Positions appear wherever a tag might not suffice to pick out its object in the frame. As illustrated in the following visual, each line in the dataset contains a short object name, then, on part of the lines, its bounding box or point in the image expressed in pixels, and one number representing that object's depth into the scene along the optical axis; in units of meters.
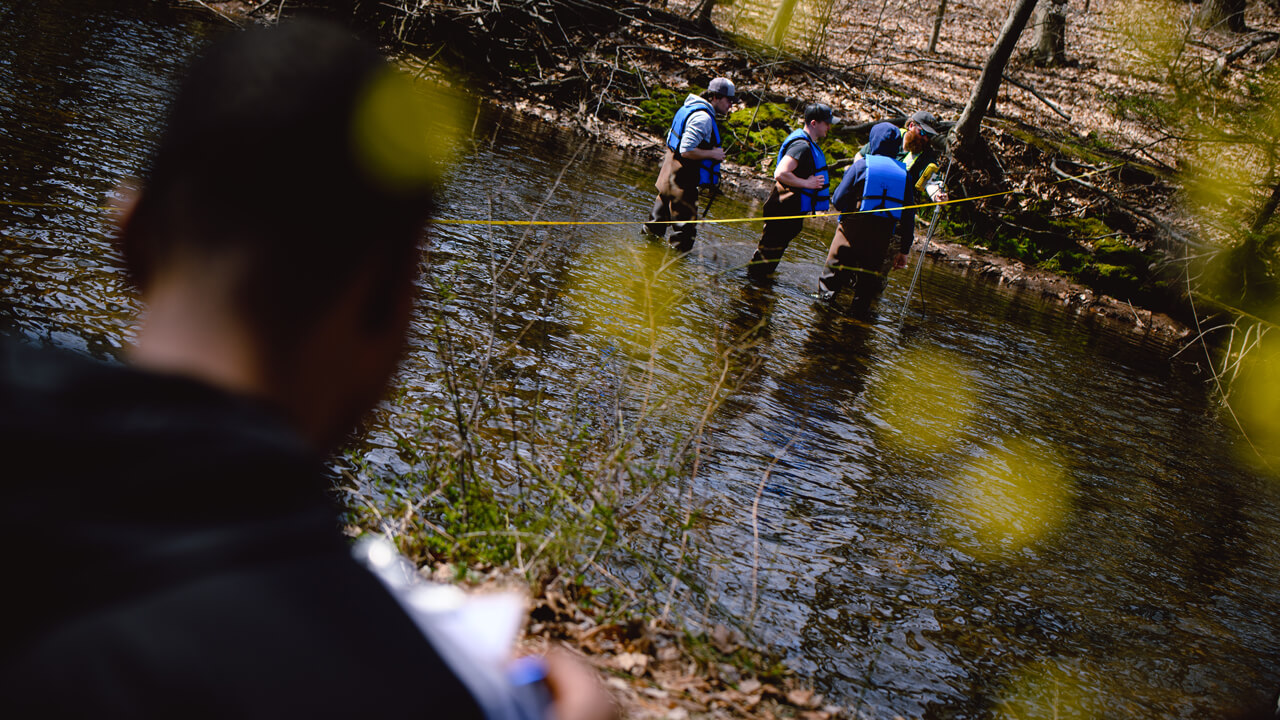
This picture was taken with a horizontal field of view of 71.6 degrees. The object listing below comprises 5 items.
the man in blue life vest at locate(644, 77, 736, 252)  11.29
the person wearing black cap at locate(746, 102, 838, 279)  11.32
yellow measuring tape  7.45
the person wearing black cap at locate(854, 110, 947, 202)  11.31
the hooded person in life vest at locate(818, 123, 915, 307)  10.72
